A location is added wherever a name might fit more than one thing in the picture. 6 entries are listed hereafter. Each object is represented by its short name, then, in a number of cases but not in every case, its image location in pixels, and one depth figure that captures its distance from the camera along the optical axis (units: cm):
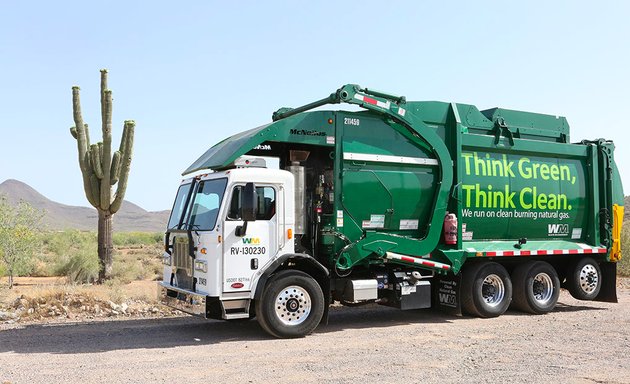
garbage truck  939
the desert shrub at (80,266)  2059
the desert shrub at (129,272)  2077
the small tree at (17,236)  1998
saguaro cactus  1661
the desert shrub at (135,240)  4758
